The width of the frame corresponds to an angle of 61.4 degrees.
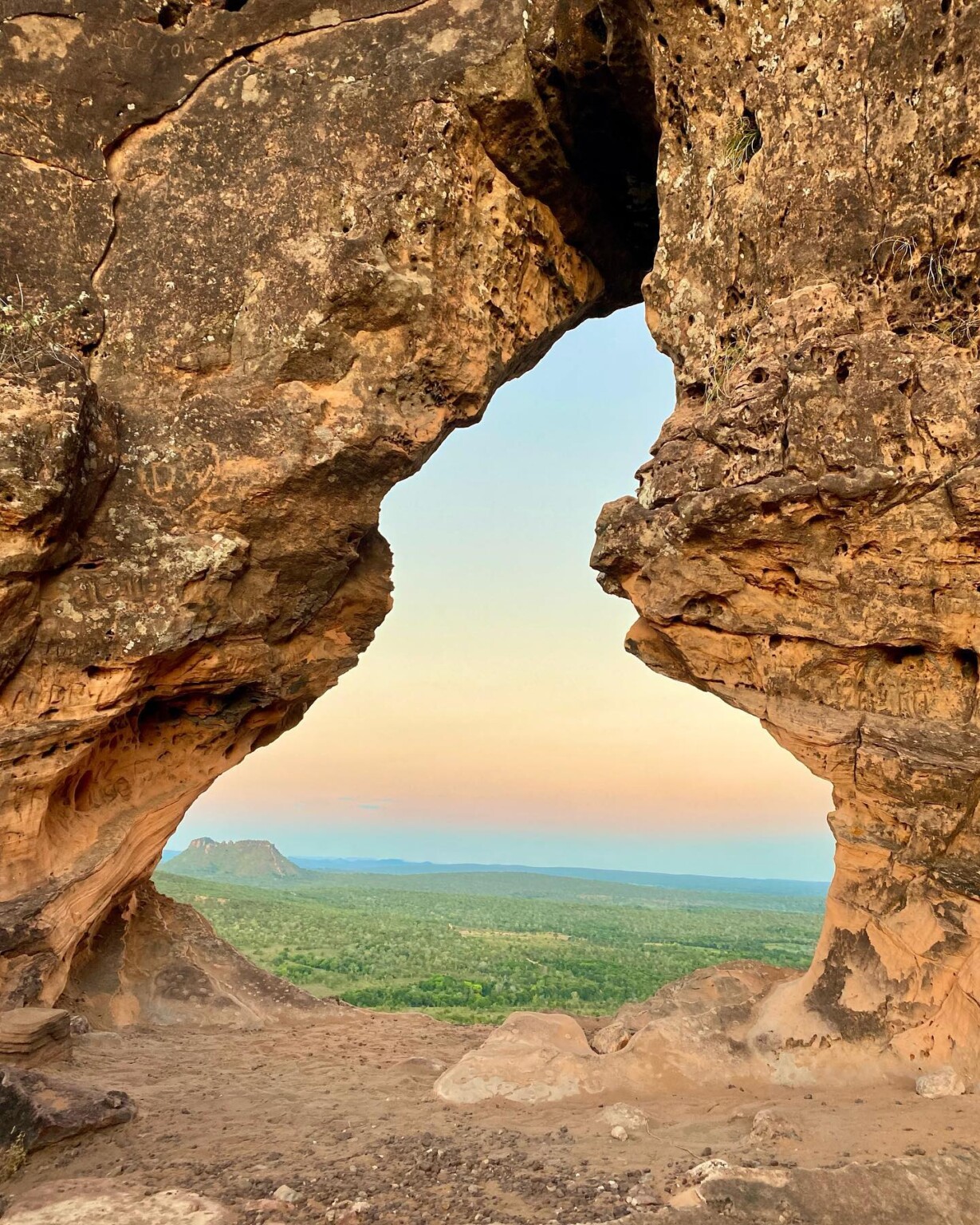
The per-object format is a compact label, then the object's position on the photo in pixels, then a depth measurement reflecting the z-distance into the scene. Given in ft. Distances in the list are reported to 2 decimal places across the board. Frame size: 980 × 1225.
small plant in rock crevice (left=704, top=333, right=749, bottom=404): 27.86
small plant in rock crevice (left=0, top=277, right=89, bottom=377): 27.96
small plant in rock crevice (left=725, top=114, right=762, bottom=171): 28.48
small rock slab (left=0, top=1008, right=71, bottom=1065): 25.54
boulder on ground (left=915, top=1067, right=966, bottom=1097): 22.76
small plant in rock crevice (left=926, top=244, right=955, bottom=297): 25.57
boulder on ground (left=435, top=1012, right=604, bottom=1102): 24.77
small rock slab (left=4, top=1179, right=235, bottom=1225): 16.65
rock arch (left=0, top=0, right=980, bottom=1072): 25.27
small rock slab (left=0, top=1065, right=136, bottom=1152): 19.72
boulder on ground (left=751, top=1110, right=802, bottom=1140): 20.03
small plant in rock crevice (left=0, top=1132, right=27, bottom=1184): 18.74
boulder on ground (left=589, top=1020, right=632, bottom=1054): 27.81
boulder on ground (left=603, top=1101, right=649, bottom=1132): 21.68
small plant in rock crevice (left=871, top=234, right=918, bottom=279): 25.82
